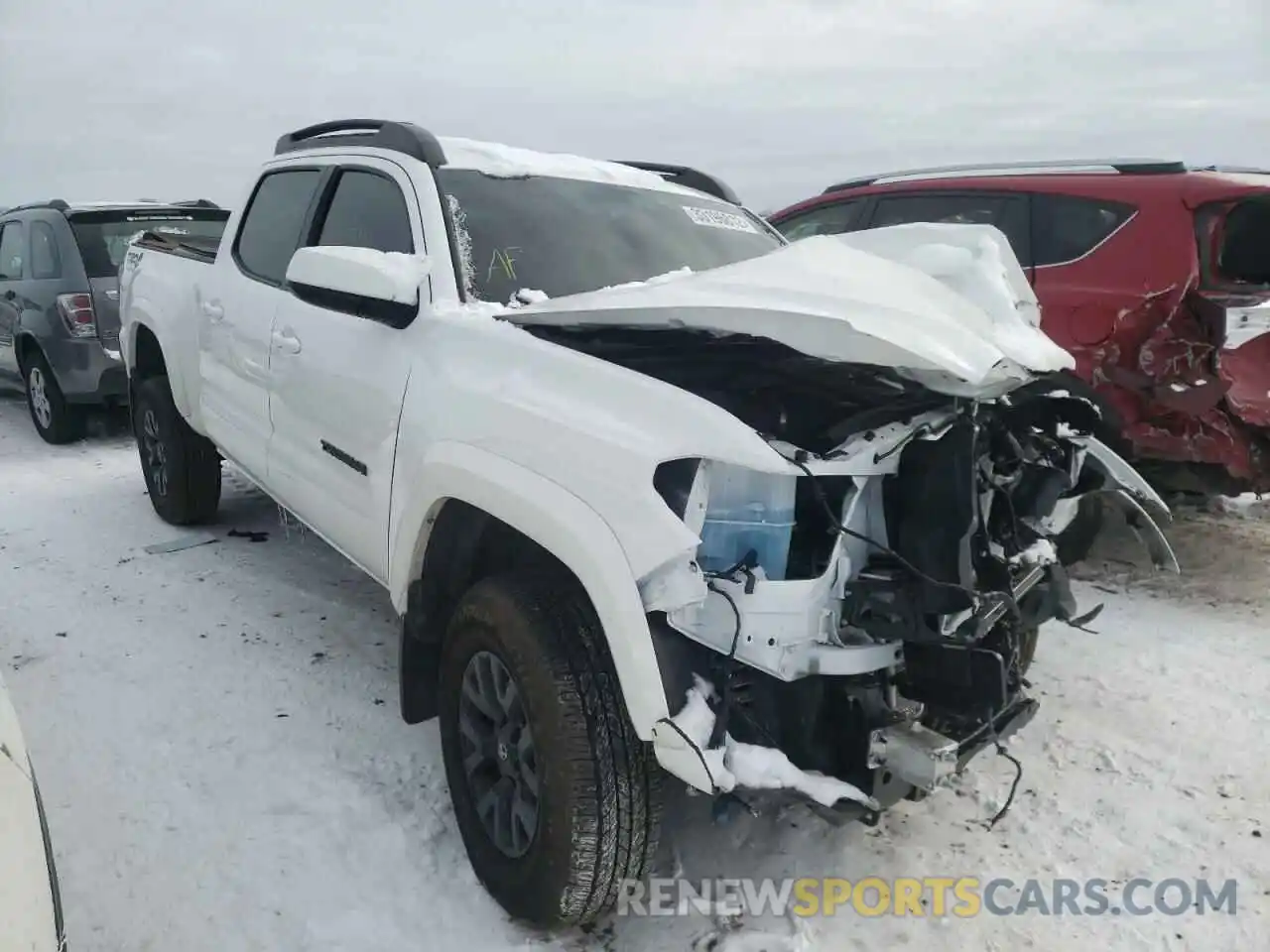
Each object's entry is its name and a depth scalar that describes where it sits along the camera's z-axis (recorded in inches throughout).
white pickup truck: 76.8
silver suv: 269.4
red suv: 159.9
